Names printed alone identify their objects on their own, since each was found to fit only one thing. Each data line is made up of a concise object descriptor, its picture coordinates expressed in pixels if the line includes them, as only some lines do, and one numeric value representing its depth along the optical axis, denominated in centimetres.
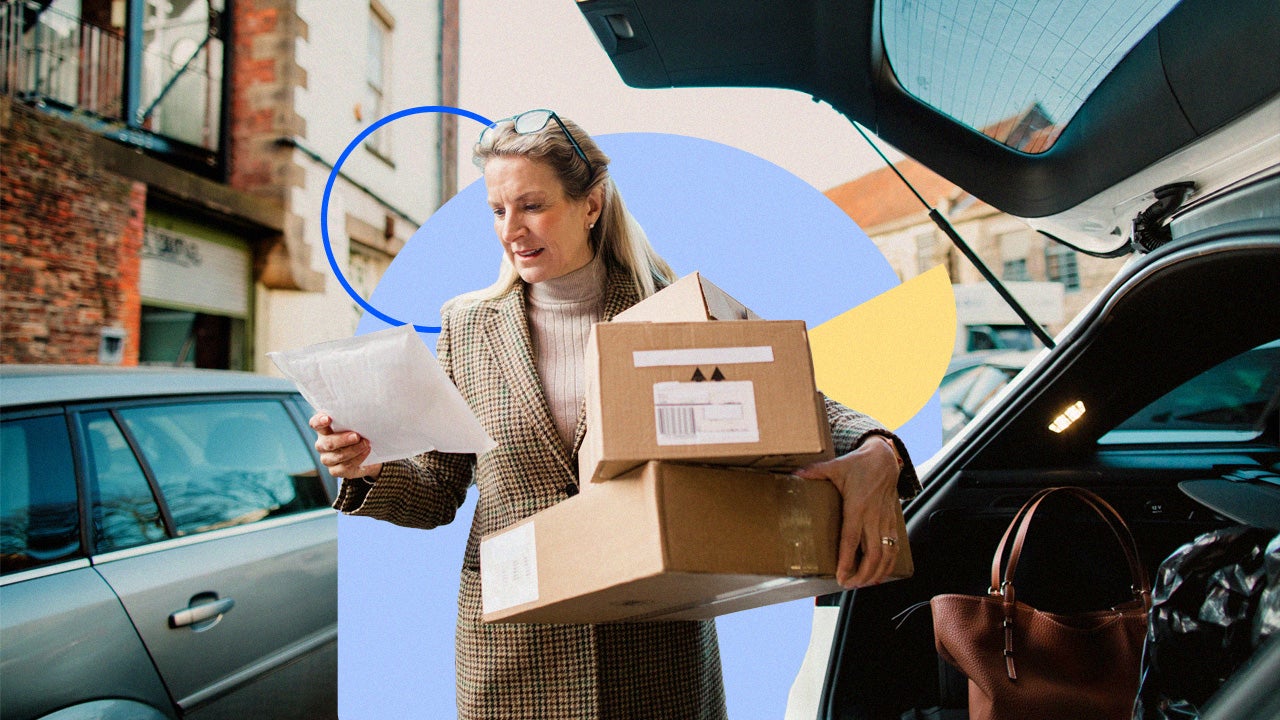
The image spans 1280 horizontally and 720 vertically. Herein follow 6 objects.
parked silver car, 212
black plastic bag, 128
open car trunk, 200
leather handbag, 160
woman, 152
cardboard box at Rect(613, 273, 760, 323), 112
